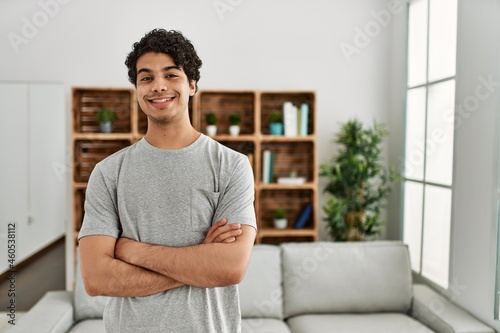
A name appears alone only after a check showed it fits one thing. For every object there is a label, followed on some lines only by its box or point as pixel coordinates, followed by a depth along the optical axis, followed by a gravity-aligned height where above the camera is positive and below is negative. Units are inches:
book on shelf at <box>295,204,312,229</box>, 156.4 -20.7
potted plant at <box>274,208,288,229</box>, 157.2 -21.5
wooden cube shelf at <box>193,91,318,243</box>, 153.3 +0.8
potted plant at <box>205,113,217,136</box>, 151.9 +7.6
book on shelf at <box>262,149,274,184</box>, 155.1 -5.3
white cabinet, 152.6 -5.2
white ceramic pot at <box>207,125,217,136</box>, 151.7 +5.7
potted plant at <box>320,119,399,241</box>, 147.3 -9.8
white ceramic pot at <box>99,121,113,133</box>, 150.4 +6.3
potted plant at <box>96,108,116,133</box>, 149.6 +8.4
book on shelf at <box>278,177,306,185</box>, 155.0 -9.4
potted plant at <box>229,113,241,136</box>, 153.2 +7.7
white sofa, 114.2 -34.6
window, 128.0 +4.8
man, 56.5 -8.3
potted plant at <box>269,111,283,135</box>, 154.8 +8.3
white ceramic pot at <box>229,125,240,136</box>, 153.2 +5.9
